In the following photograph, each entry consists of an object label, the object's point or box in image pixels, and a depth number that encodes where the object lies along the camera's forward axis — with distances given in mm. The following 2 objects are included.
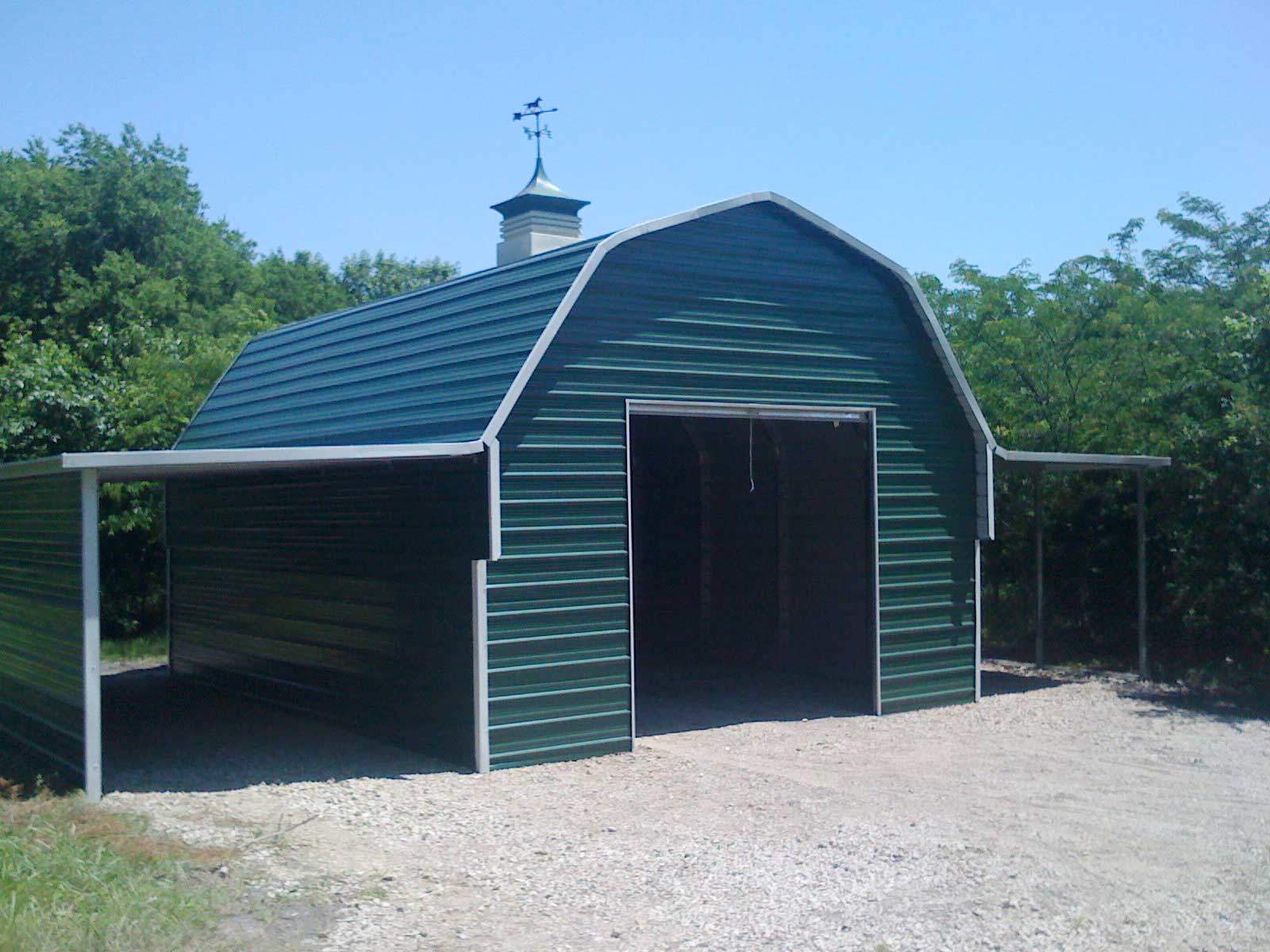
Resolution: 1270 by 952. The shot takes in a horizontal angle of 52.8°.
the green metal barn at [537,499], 9125
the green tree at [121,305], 17328
